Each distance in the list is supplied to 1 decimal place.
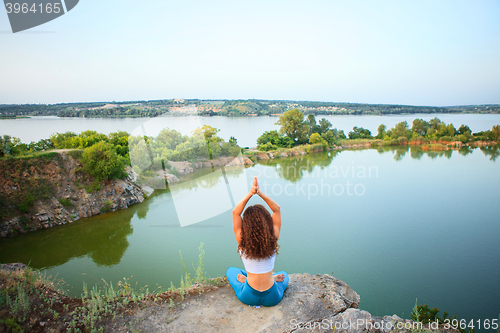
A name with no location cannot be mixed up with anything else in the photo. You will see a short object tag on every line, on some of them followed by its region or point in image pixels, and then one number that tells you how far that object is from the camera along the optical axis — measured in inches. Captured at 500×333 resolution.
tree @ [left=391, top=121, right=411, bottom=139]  1598.2
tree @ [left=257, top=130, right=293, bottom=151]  1257.6
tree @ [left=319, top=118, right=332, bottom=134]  1551.4
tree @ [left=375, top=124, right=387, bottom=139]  1680.6
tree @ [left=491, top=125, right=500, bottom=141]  1434.2
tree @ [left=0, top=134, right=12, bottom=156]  446.9
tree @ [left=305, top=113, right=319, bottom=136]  1547.5
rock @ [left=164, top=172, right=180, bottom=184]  672.9
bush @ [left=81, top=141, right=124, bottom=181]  487.2
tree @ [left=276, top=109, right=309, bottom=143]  1501.4
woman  118.6
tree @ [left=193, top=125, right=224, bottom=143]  882.9
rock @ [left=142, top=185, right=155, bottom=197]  582.1
